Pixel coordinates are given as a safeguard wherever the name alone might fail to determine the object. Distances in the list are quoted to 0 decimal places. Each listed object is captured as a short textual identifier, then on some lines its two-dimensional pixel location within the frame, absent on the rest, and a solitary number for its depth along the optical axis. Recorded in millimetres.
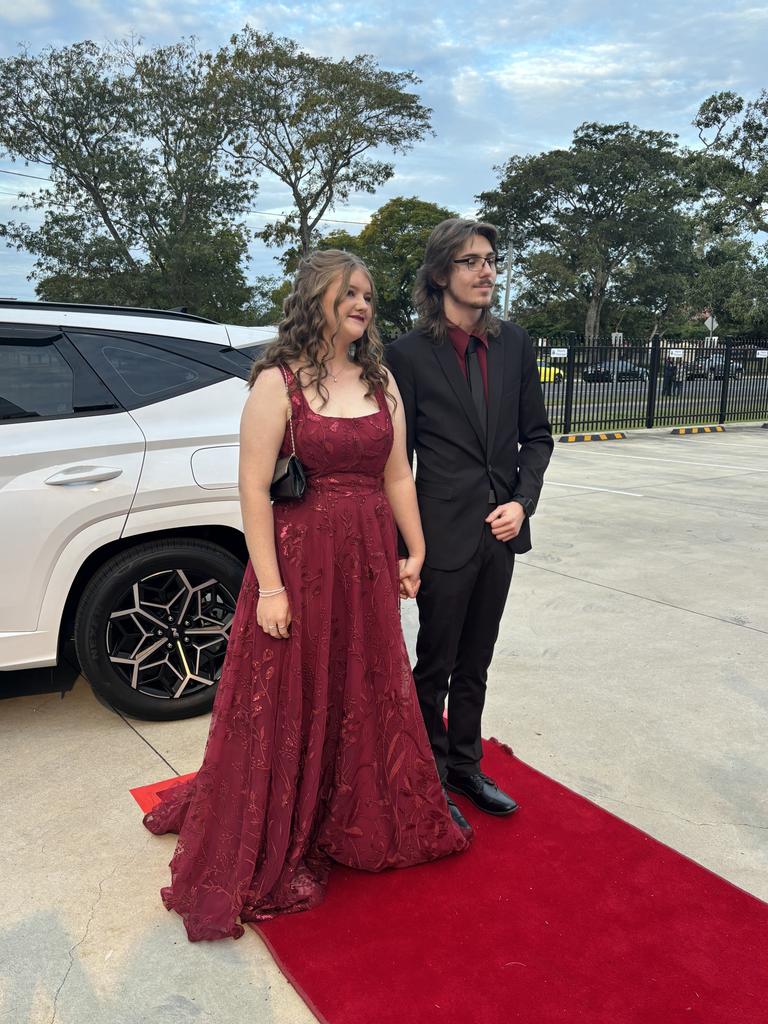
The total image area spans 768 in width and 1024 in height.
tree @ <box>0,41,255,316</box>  26688
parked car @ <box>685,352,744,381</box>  19391
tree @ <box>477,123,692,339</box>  42250
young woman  2197
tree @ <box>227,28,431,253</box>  28078
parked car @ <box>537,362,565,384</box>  16266
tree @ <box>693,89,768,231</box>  28328
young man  2523
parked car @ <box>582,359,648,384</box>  16953
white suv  3068
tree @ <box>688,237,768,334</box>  30453
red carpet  1942
